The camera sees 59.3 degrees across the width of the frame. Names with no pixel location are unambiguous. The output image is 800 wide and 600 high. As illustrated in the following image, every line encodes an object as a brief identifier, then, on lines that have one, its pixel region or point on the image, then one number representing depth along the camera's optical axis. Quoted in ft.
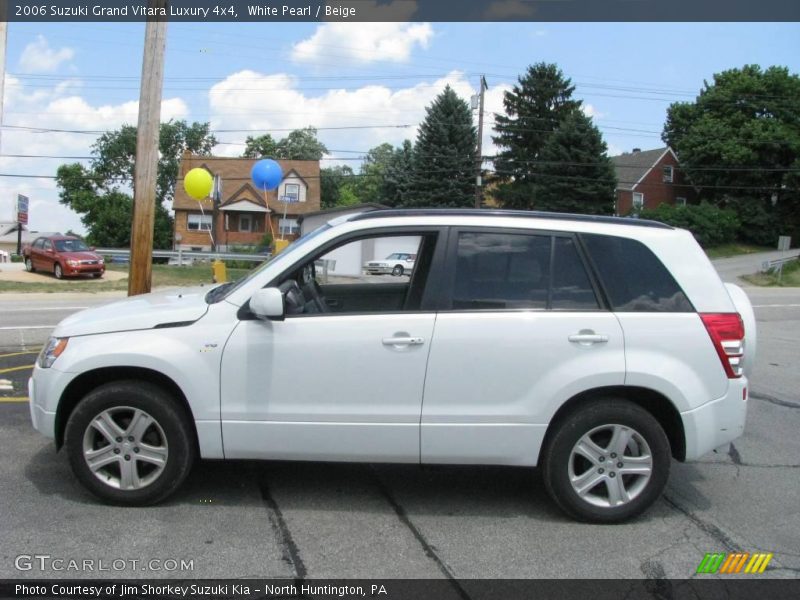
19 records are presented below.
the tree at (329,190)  285.84
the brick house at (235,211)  179.52
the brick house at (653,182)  204.85
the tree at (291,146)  294.46
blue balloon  82.33
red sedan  85.97
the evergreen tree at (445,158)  169.17
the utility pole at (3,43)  34.12
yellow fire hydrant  40.63
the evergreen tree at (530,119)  176.65
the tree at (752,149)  179.83
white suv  13.33
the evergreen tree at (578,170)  153.28
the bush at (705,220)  162.20
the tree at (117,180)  216.33
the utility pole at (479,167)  119.75
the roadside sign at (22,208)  127.03
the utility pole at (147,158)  28.66
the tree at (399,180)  172.45
